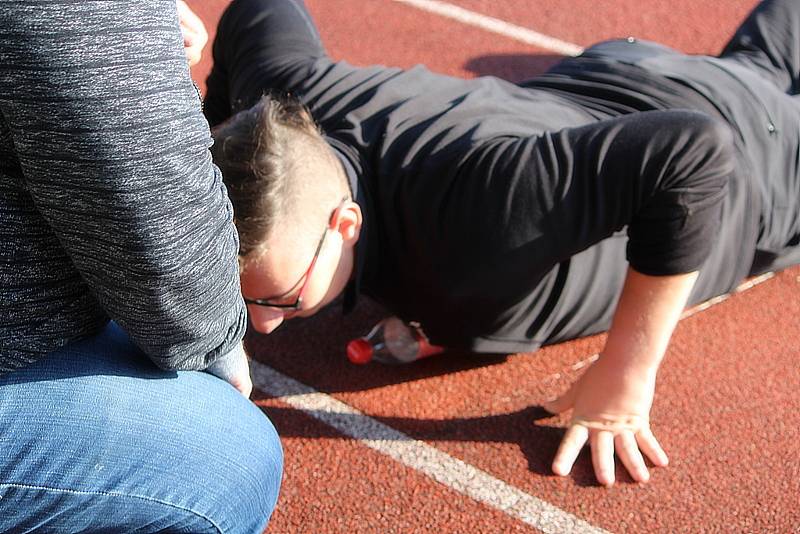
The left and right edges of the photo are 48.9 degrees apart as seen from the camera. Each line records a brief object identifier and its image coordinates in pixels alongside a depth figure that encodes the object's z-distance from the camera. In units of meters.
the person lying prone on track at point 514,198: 2.02
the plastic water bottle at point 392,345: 2.59
